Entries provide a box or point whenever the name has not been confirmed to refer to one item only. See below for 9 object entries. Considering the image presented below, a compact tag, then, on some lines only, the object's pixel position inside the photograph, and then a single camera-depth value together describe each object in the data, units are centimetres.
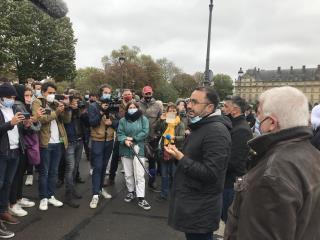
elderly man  129
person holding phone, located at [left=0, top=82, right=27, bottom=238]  350
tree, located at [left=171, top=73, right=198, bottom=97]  6280
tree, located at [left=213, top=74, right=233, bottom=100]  8207
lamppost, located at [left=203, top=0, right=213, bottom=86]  992
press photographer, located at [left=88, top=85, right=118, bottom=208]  460
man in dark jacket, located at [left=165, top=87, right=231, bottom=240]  238
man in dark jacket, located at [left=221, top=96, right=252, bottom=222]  330
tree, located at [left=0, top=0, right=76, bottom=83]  2594
